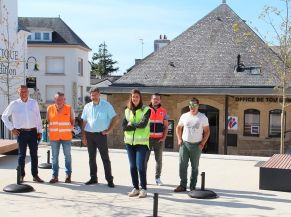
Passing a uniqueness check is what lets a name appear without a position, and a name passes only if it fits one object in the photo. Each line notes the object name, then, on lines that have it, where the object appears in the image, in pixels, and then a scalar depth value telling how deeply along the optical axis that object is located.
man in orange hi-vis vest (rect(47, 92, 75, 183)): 9.12
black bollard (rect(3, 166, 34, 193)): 8.34
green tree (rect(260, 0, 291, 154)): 13.34
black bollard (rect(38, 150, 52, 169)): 10.98
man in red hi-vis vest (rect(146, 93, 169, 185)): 8.95
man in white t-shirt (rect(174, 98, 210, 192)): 8.30
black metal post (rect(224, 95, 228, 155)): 18.20
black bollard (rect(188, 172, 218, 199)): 8.04
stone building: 20.28
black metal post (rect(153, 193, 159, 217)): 6.47
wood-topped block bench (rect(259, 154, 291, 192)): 8.71
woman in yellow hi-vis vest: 7.91
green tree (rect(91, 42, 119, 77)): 71.56
